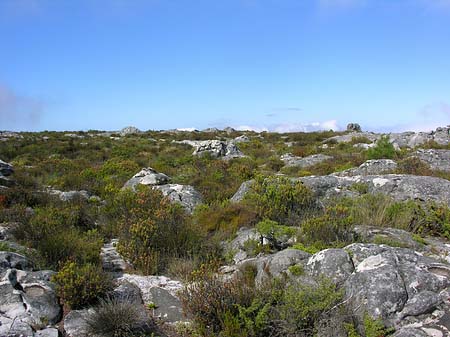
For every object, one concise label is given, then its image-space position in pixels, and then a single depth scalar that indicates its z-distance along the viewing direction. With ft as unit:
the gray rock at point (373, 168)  44.12
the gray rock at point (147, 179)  44.47
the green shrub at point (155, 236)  24.47
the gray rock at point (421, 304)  16.69
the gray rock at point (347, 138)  103.53
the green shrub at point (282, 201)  30.45
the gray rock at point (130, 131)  157.89
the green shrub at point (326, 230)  24.67
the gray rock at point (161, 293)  19.51
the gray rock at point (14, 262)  20.92
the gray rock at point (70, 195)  38.83
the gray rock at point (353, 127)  160.78
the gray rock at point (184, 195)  37.14
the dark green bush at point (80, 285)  18.63
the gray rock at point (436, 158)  49.35
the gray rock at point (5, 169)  48.45
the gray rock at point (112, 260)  24.78
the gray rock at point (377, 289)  16.97
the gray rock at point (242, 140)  111.53
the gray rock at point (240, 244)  25.59
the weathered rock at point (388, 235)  24.18
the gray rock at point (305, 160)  60.72
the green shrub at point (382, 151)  59.73
